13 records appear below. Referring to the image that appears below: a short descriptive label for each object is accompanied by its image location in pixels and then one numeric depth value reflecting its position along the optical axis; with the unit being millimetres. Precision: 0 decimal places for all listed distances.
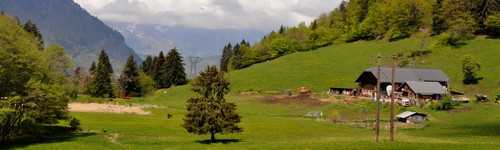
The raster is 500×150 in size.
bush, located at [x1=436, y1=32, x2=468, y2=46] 168375
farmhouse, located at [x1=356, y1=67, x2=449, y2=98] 132000
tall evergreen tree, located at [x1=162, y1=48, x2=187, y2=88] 187250
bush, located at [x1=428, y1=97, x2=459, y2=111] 103938
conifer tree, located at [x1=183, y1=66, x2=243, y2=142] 66312
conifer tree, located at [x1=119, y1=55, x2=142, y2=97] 167250
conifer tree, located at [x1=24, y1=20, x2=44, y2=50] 163788
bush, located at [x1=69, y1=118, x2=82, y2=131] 77725
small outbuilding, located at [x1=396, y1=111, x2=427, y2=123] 94625
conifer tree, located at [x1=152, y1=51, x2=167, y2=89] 189375
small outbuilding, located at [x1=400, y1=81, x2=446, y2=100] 121625
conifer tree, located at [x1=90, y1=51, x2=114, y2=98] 159500
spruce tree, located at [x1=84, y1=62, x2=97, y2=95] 160250
